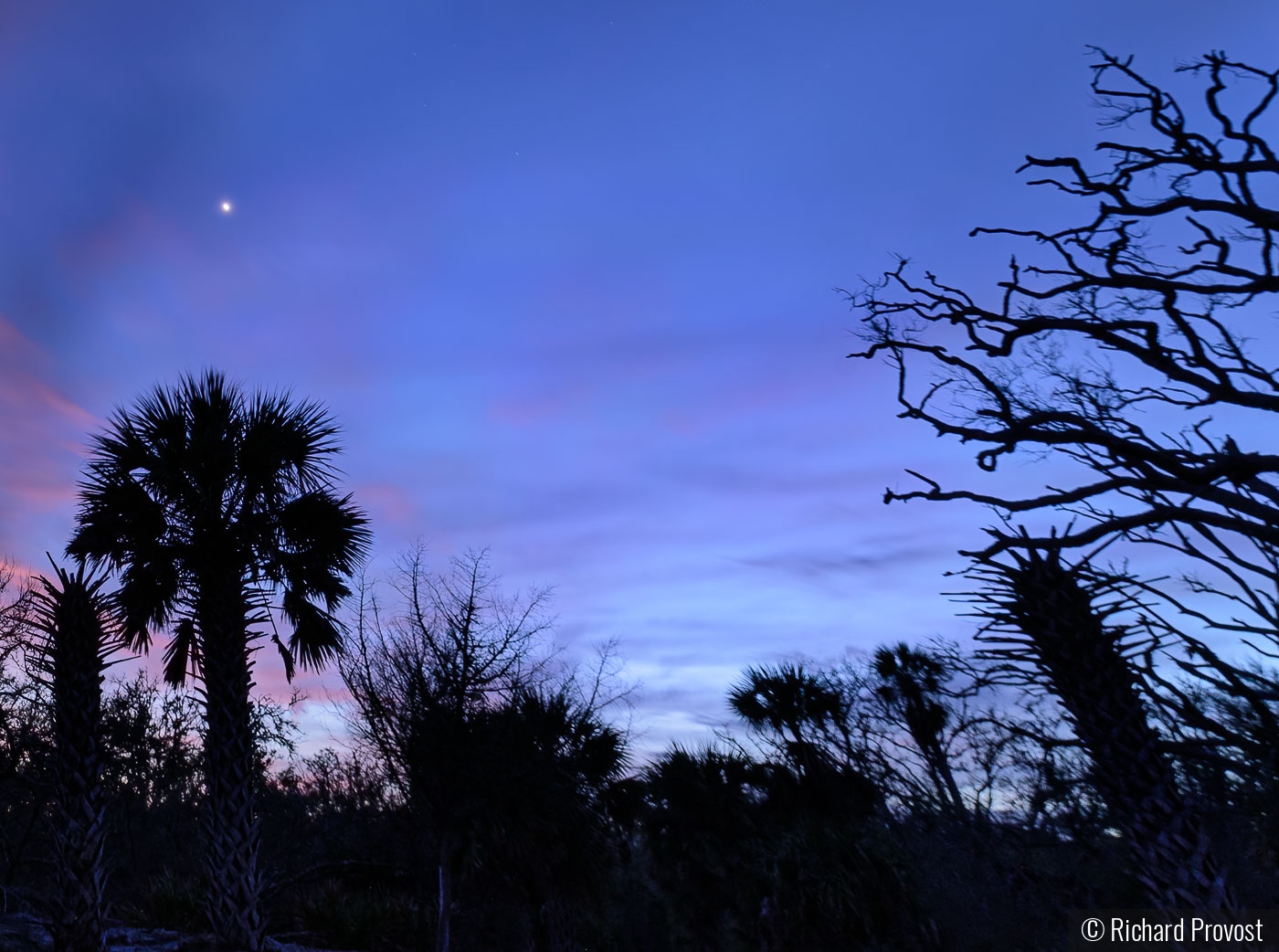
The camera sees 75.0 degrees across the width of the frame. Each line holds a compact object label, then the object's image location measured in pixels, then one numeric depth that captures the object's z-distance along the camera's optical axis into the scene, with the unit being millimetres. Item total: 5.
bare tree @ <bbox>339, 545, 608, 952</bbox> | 15445
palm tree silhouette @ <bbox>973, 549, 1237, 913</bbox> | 4242
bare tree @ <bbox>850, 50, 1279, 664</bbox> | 6574
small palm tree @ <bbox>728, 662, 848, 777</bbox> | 24078
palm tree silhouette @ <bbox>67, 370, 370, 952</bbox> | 11555
